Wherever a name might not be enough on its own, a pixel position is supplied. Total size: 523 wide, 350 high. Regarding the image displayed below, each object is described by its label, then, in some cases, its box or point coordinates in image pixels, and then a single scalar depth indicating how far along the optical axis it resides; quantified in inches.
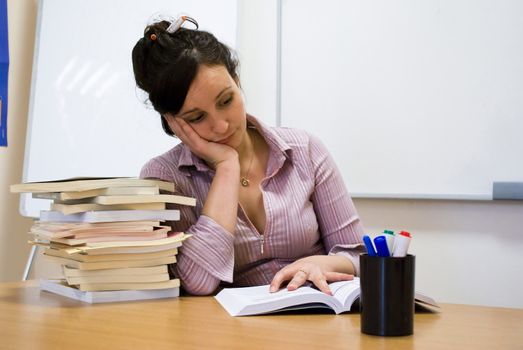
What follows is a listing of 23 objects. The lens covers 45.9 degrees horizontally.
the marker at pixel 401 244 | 30.6
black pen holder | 30.4
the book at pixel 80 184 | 43.5
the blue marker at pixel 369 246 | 31.1
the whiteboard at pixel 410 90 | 72.1
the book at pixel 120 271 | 44.0
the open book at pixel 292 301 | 37.4
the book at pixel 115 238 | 43.3
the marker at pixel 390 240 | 31.2
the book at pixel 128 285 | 44.0
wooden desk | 30.2
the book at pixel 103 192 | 43.9
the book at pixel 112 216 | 43.6
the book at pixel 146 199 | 43.6
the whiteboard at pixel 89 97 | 92.8
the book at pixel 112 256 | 43.8
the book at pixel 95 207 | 43.8
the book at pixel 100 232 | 43.6
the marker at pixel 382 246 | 30.7
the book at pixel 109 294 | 43.7
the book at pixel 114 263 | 43.8
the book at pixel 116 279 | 43.9
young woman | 49.6
